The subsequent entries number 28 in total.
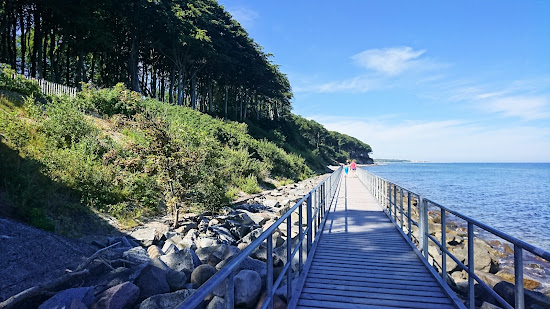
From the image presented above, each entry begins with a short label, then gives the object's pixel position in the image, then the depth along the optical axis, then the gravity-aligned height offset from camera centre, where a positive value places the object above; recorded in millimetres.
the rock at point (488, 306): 4321 -1988
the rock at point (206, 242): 6997 -1830
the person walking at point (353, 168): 30806 -589
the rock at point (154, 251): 6098 -1802
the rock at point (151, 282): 4309 -1721
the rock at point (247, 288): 4117 -1699
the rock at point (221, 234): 7711 -1854
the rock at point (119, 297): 3713 -1678
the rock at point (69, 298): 3689 -1693
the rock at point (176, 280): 4648 -1787
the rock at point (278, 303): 3648 -1668
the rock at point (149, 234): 7227 -1808
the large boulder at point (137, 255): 5664 -1758
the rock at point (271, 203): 13633 -1870
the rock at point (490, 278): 6221 -2380
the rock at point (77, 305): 3539 -1648
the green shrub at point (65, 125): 11008 +1283
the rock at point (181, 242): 6875 -1829
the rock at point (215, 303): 3618 -1671
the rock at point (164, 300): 3701 -1692
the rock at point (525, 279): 7332 -2804
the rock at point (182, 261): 5215 -1704
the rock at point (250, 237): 7620 -1871
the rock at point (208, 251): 5836 -1705
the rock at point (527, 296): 4848 -2202
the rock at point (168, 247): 6302 -1801
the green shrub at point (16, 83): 13828 +3529
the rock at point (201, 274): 4812 -1744
